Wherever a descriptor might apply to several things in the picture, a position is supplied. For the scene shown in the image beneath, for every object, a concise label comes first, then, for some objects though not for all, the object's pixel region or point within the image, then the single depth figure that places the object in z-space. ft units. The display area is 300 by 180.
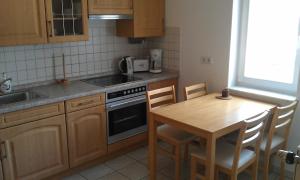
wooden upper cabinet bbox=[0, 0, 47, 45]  7.80
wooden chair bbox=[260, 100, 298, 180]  7.73
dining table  6.95
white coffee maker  11.89
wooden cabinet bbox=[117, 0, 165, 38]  10.87
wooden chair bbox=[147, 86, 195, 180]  8.55
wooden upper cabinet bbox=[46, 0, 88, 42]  8.68
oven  9.95
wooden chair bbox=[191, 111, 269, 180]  6.89
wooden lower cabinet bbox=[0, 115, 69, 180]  7.81
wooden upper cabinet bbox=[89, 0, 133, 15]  9.55
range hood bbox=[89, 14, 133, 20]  9.63
